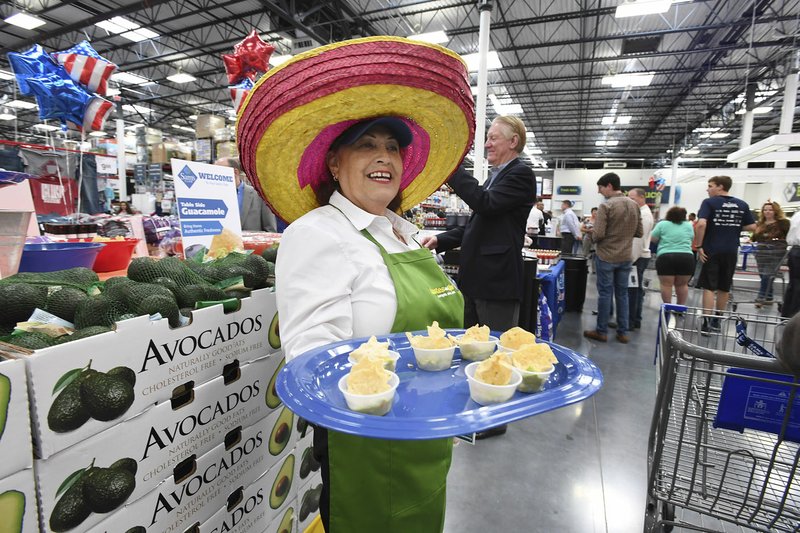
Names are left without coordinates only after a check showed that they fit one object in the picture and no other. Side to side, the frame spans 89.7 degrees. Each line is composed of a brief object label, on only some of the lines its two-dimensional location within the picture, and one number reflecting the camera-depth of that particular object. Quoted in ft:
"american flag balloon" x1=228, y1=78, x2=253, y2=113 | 7.93
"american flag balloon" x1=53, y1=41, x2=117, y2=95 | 7.14
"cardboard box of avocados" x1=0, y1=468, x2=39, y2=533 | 2.45
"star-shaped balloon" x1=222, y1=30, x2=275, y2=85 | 8.32
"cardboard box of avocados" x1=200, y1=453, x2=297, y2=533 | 4.53
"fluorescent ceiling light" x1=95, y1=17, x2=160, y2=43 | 34.94
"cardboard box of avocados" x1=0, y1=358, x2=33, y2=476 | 2.42
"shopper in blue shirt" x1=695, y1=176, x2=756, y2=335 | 17.42
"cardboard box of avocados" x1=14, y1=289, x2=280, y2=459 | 2.67
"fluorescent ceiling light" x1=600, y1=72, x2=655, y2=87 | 40.96
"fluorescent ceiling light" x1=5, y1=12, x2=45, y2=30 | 30.91
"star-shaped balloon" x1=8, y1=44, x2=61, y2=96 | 6.84
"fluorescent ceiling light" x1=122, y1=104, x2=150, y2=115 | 69.26
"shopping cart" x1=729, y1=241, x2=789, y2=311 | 20.97
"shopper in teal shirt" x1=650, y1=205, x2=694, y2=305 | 17.54
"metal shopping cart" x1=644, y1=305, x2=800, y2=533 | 3.50
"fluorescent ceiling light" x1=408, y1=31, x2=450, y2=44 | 29.76
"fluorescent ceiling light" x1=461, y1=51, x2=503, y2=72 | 31.24
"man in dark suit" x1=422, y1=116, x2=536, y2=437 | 8.53
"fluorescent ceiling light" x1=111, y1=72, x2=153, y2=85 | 44.37
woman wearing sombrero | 3.57
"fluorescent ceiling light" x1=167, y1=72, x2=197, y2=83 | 45.06
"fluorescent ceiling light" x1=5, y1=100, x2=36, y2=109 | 53.83
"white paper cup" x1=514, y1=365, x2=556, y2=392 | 3.20
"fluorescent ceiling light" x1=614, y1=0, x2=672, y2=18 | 23.96
